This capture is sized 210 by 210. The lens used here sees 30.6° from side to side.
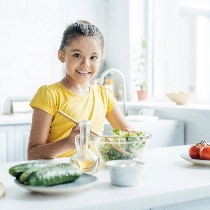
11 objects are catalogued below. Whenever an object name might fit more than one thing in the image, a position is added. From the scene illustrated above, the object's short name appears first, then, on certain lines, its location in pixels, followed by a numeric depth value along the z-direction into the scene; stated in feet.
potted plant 11.39
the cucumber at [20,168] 2.86
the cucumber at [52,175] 2.70
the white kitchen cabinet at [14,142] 8.84
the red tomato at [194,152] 3.90
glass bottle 3.38
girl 4.61
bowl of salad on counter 3.48
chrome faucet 9.67
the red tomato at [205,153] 3.80
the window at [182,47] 11.66
